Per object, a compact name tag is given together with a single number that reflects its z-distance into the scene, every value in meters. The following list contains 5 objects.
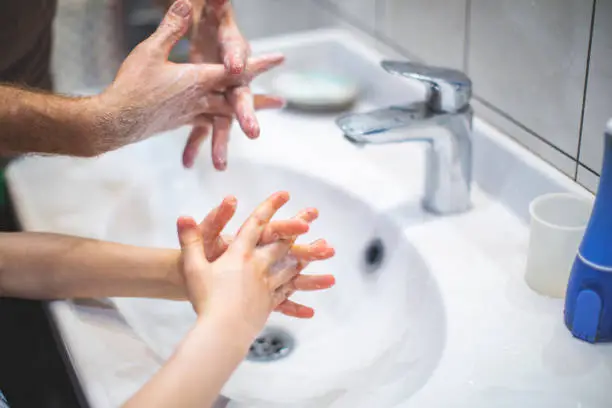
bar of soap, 1.08
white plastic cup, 0.67
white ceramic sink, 0.63
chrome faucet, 0.76
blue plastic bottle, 0.59
